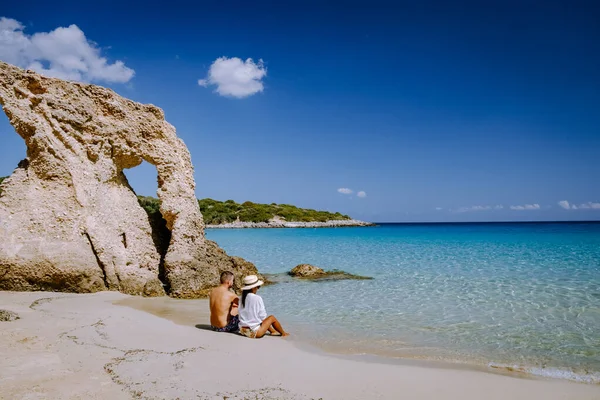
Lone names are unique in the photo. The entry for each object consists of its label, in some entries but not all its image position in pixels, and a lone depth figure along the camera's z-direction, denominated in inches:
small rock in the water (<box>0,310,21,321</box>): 234.8
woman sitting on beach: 252.5
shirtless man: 263.9
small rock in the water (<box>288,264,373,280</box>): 562.9
